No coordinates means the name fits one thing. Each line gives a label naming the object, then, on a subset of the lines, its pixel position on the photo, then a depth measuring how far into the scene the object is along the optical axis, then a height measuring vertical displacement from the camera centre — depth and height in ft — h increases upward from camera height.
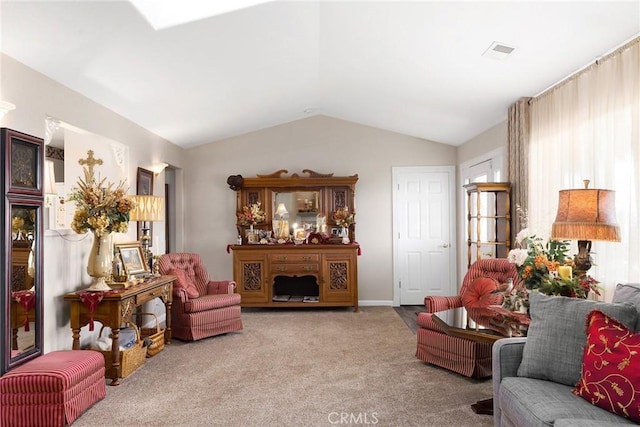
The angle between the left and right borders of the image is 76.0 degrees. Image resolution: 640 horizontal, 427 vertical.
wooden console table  10.74 -2.50
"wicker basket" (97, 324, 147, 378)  11.14 -3.88
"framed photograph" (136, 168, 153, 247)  15.44 +1.34
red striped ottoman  8.29 -3.58
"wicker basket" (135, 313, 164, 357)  13.11 -3.95
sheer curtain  8.93 +1.75
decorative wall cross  12.30 +1.80
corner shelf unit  14.28 -0.01
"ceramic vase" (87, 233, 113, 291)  11.22 -1.14
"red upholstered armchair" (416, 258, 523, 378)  10.73 -3.35
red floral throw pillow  5.57 -2.17
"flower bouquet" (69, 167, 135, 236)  10.85 +0.29
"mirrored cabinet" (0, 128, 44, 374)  8.71 -0.58
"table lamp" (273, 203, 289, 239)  20.57 -0.21
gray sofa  6.02 -2.46
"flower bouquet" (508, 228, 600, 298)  8.50 -1.22
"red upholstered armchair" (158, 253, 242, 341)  14.58 -3.02
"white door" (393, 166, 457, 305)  21.04 -0.69
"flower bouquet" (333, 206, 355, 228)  20.31 +0.01
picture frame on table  13.19 -1.24
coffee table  8.25 -2.39
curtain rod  8.82 +3.77
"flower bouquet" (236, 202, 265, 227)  20.12 +0.15
